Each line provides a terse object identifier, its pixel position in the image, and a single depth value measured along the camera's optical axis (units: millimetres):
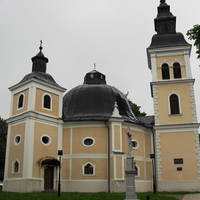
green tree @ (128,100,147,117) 41275
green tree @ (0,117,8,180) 37131
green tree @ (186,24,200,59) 9914
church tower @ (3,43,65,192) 23078
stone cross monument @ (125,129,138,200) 13945
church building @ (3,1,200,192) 24219
